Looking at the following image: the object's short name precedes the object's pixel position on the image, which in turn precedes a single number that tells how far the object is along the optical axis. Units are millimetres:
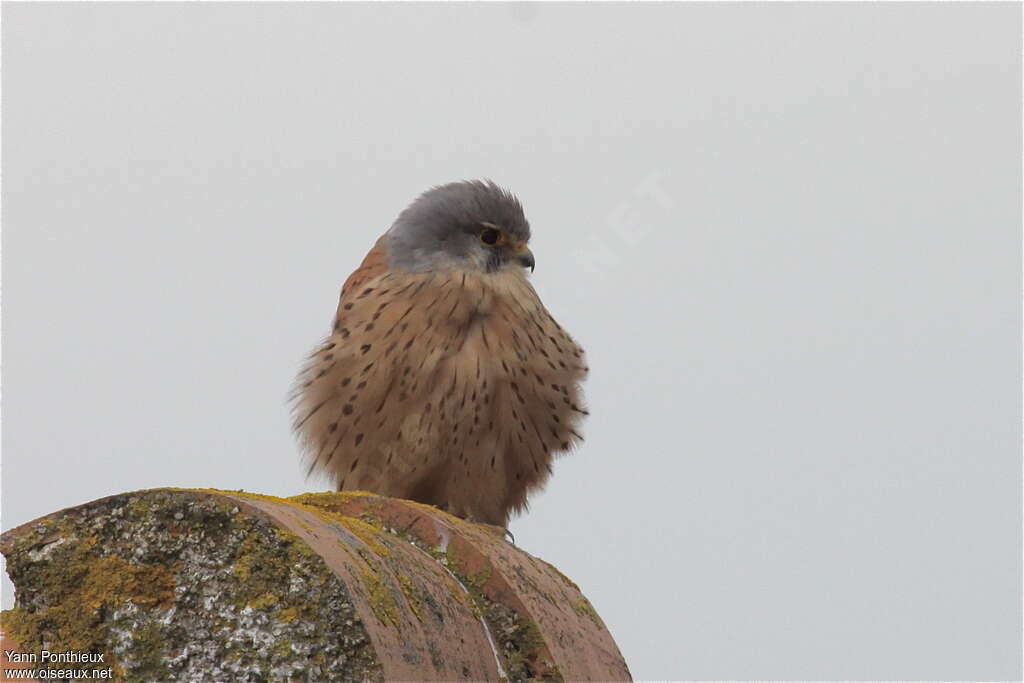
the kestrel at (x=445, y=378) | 10648
